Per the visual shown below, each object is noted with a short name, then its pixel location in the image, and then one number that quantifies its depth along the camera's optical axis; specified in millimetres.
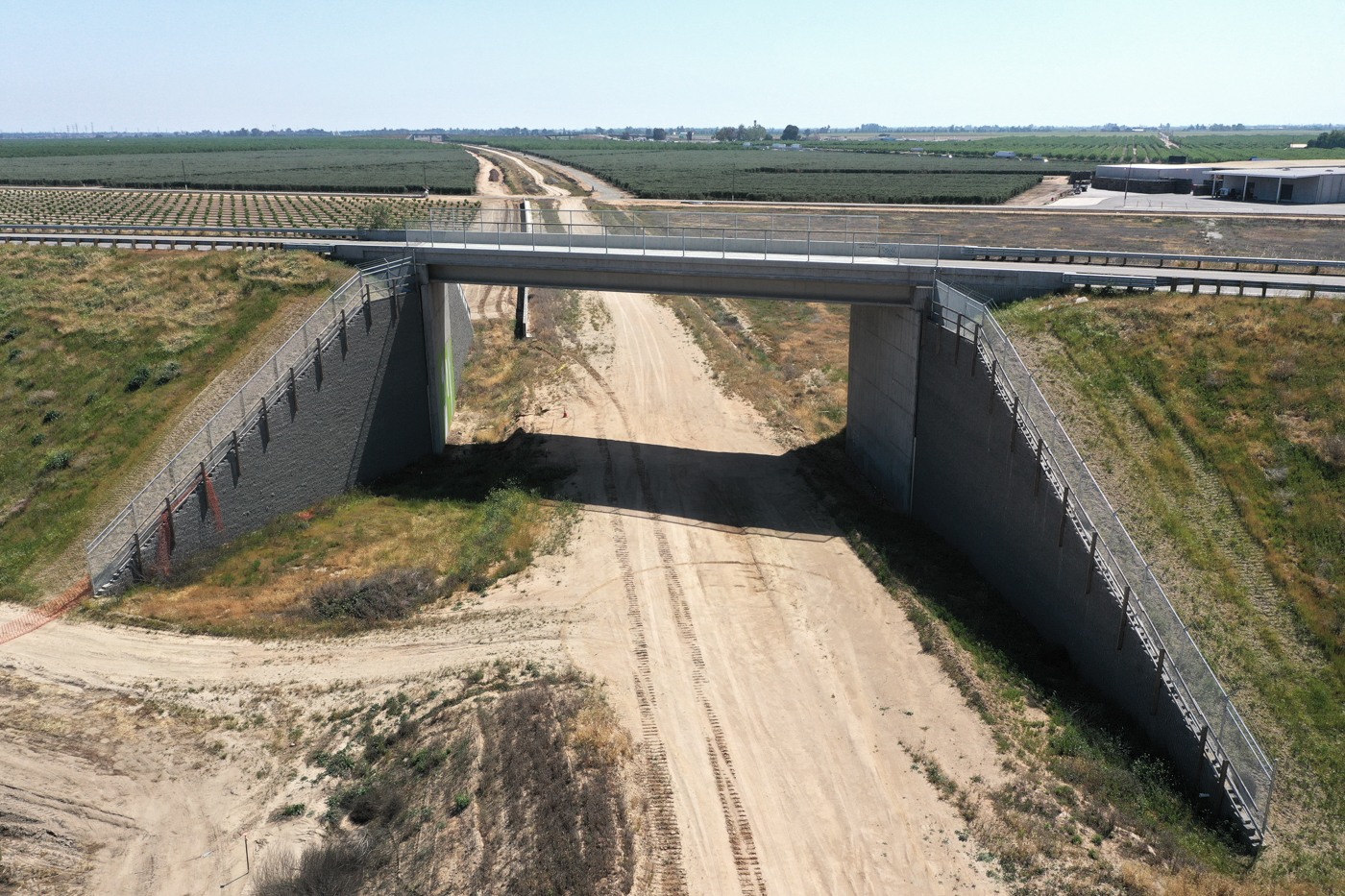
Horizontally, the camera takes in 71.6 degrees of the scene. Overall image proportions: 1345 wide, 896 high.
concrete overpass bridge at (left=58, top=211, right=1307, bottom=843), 20016
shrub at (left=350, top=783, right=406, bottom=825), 18312
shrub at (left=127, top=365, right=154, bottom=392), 32938
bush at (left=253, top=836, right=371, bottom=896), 16531
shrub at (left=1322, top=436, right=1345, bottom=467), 21250
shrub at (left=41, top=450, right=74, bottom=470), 29938
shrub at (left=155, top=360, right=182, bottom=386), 32844
